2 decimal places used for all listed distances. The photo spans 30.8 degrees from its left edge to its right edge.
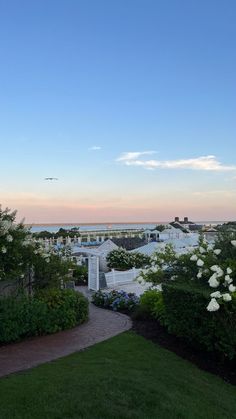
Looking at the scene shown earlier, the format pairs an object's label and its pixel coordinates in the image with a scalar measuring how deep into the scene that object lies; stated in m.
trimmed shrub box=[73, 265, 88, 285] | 17.98
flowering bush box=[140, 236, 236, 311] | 6.59
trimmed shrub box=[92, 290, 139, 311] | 11.58
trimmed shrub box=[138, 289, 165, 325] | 9.45
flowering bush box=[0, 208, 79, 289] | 8.47
